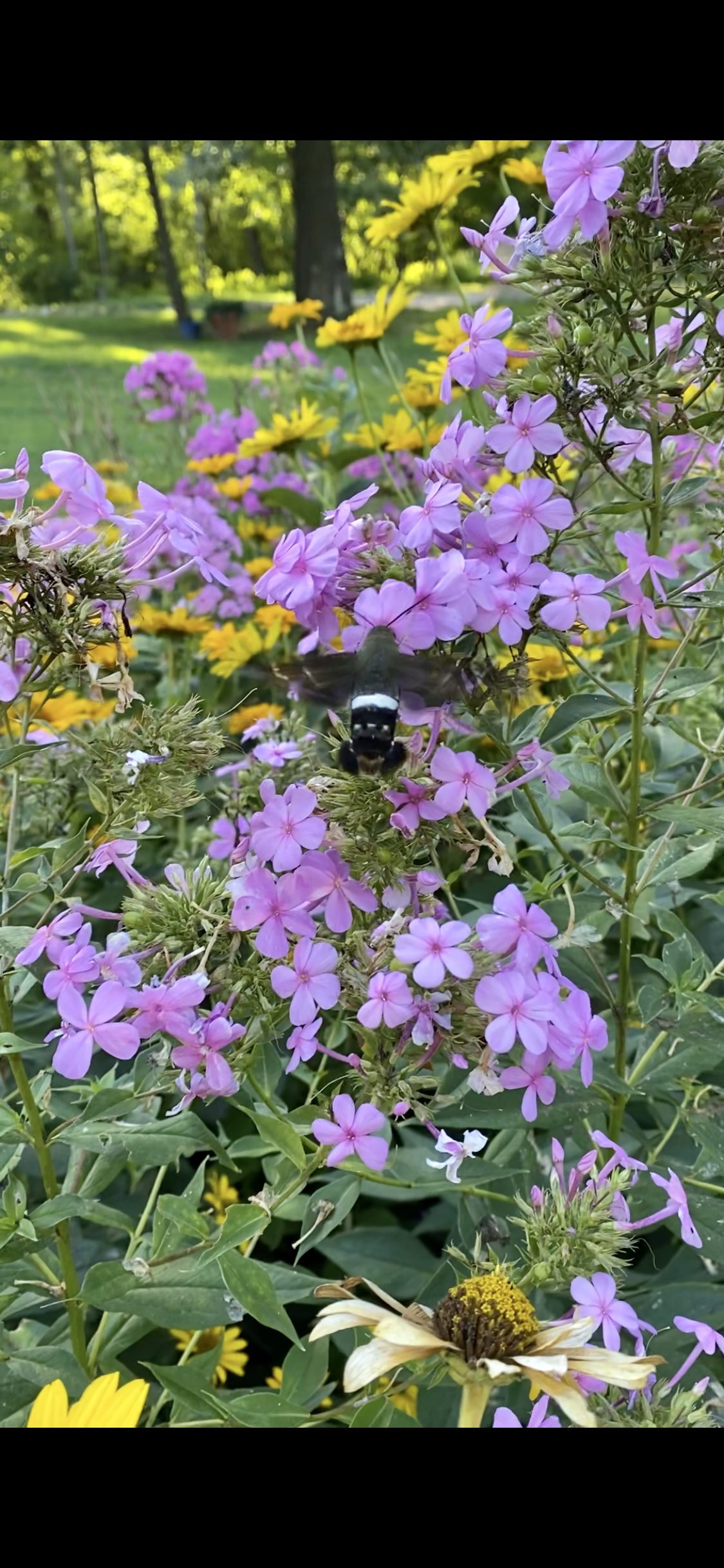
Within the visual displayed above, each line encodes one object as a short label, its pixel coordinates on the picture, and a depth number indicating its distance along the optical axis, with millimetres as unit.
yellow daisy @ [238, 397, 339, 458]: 1259
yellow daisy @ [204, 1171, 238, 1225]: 863
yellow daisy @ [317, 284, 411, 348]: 1163
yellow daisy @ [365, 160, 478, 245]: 981
